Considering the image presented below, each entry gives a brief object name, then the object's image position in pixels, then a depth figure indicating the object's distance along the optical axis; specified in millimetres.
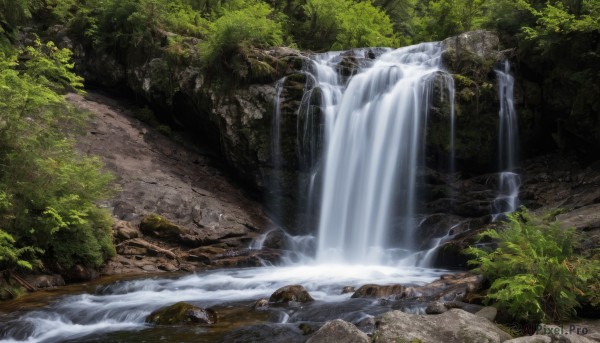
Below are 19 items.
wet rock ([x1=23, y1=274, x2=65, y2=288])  9623
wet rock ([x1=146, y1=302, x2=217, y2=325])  7258
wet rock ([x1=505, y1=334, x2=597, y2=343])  4551
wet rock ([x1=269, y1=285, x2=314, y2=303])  8383
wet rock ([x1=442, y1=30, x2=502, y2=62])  14914
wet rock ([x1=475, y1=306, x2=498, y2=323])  5961
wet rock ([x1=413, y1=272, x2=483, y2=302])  7383
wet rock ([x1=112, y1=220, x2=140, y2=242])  12742
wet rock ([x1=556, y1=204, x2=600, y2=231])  8312
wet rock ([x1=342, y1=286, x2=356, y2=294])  9157
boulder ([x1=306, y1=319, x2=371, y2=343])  4949
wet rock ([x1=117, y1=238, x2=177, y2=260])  12711
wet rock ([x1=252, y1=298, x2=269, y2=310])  8156
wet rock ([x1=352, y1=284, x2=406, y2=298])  8227
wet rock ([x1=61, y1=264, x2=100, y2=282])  10458
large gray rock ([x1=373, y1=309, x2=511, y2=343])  5000
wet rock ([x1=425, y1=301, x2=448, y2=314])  6609
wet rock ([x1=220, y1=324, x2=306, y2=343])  6346
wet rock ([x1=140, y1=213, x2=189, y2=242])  13430
